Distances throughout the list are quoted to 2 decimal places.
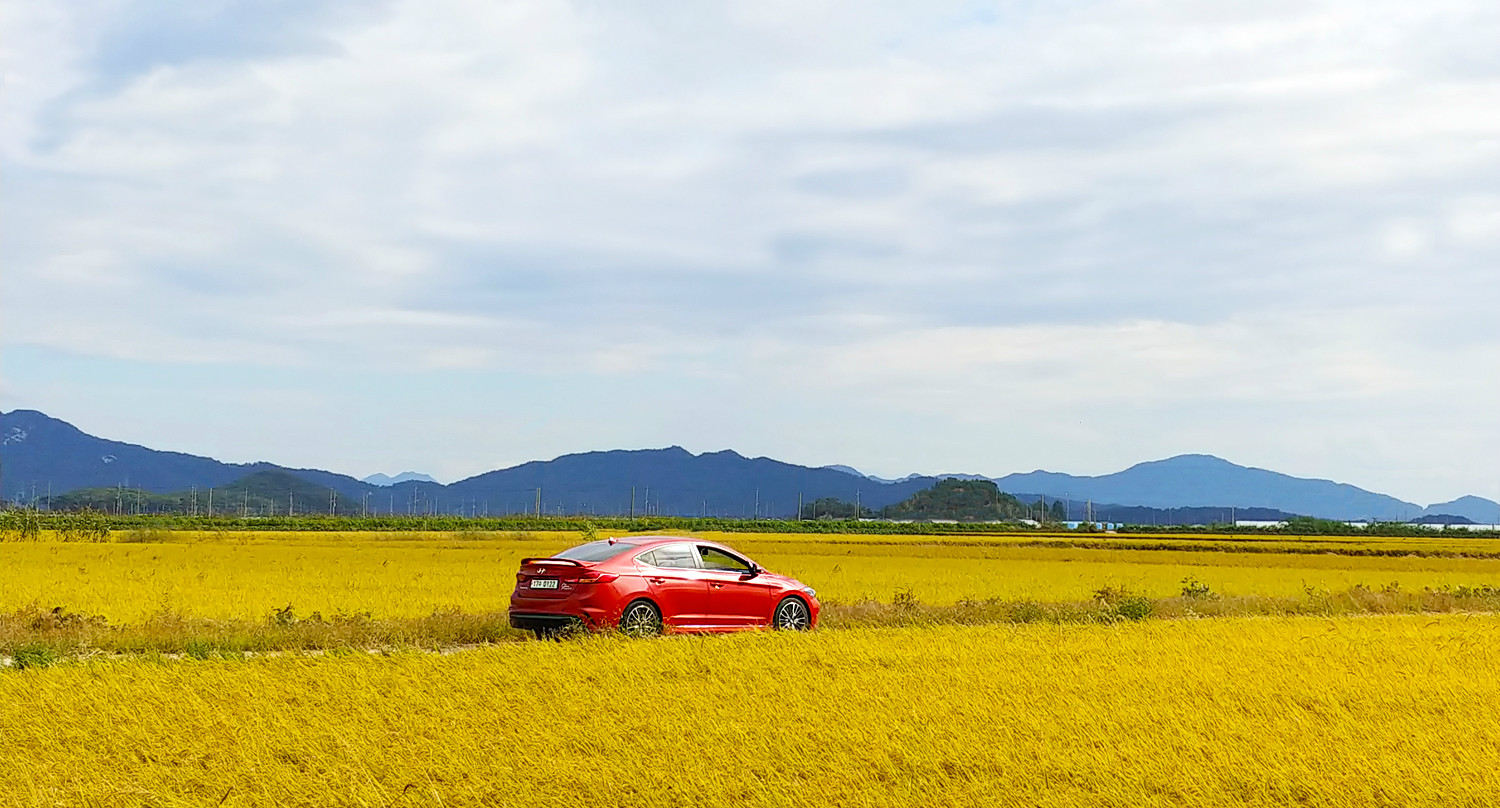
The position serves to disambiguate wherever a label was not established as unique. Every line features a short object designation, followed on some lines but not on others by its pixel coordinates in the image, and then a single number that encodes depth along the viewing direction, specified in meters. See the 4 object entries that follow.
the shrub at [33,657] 19.58
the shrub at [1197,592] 38.76
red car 22.66
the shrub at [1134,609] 31.42
